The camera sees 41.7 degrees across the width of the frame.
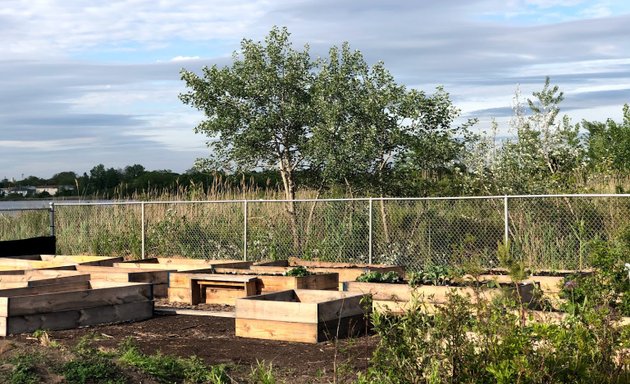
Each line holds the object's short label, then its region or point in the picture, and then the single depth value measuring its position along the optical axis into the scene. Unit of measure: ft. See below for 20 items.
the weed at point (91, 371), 21.50
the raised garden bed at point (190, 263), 45.47
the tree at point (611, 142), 85.33
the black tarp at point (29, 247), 55.72
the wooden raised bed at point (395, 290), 32.99
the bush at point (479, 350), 16.30
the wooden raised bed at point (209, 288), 38.73
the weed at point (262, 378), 16.31
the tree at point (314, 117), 65.62
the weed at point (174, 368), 22.53
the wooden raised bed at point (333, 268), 41.39
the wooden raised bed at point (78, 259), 48.93
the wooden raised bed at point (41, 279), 37.60
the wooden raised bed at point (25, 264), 47.93
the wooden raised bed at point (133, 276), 41.29
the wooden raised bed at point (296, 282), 37.88
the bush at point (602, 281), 26.76
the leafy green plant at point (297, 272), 38.86
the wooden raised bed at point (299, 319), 29.45
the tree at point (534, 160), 65.00
